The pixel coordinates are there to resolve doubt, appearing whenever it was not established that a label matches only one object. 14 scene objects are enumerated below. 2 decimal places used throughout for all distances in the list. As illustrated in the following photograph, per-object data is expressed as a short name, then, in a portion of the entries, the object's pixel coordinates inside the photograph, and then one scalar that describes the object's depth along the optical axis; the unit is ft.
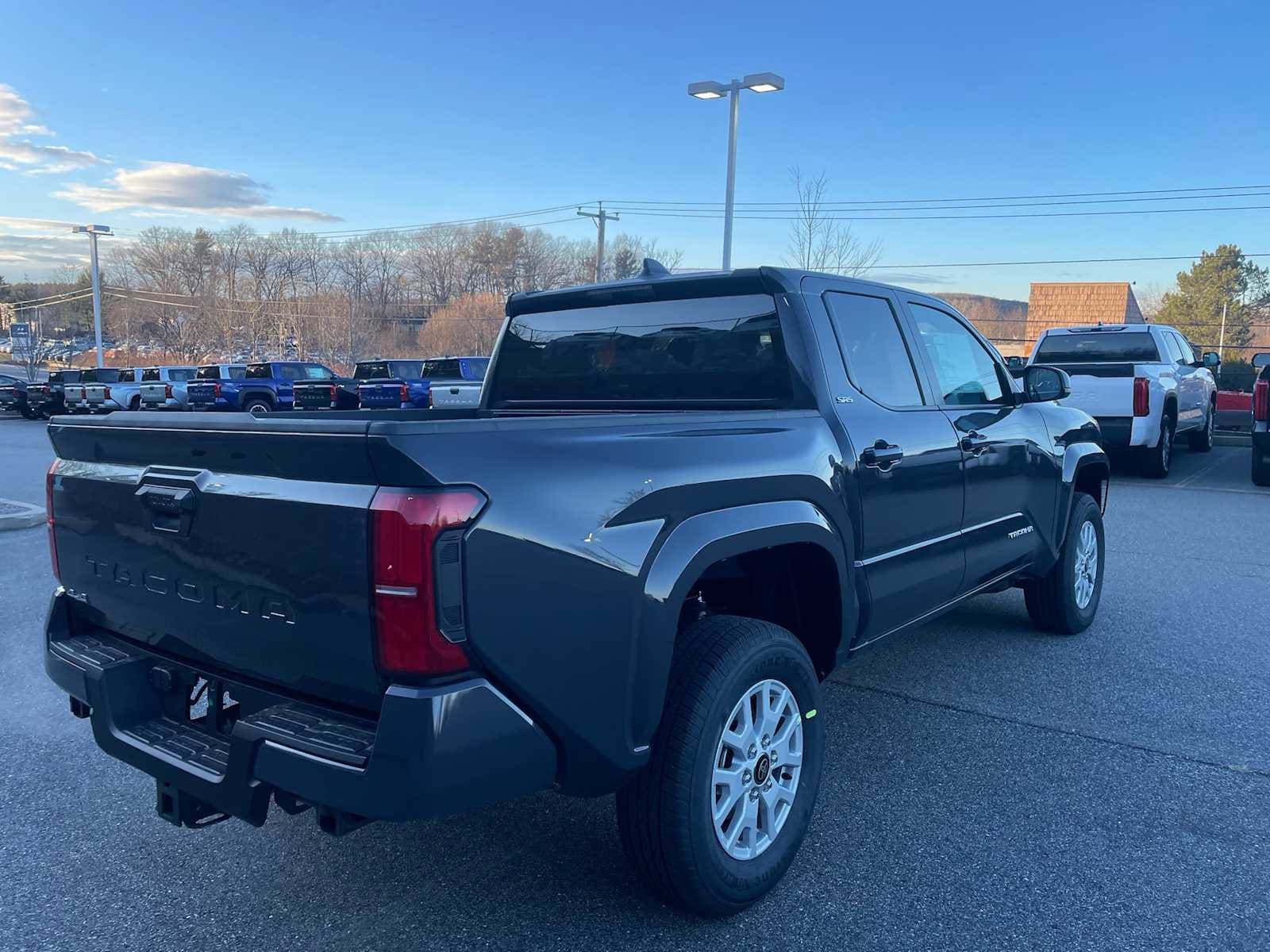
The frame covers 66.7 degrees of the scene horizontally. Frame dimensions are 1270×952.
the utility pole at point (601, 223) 131.75
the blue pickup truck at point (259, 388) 90.12
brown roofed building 229.45
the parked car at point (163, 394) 92.48
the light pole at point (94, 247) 143.23
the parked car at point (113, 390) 93.20
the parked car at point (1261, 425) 38.58
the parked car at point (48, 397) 99.45
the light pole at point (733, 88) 57.00
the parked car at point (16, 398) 102.94
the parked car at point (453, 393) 81.56
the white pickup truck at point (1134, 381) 40.81
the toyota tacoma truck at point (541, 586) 6.98
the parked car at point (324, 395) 82.43
